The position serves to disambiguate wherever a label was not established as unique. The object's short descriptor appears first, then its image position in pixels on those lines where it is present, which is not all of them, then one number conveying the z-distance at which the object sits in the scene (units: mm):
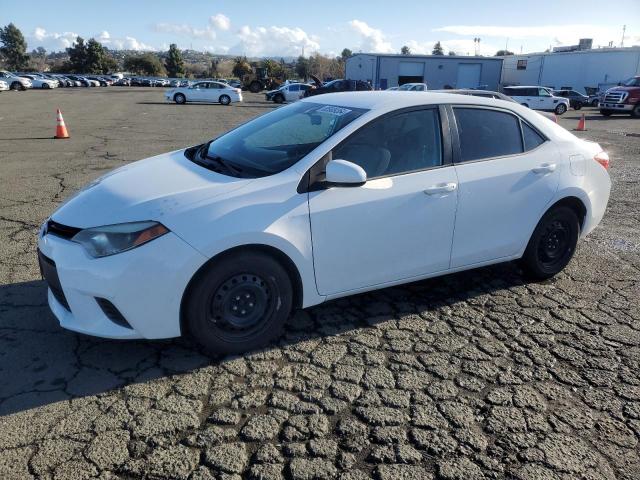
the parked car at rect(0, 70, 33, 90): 47406
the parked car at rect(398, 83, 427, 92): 28681
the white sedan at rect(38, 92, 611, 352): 3004
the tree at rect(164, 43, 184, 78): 108250
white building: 48750
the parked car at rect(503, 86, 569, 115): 30420
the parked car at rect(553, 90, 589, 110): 36219
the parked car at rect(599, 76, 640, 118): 25547
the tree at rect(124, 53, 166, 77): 106938
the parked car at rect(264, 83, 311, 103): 36562
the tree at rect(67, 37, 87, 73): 92562
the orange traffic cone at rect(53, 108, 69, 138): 13281
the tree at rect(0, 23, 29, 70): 94375
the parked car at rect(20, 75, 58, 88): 52562
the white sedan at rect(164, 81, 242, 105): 33125
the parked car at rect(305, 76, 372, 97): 29656
